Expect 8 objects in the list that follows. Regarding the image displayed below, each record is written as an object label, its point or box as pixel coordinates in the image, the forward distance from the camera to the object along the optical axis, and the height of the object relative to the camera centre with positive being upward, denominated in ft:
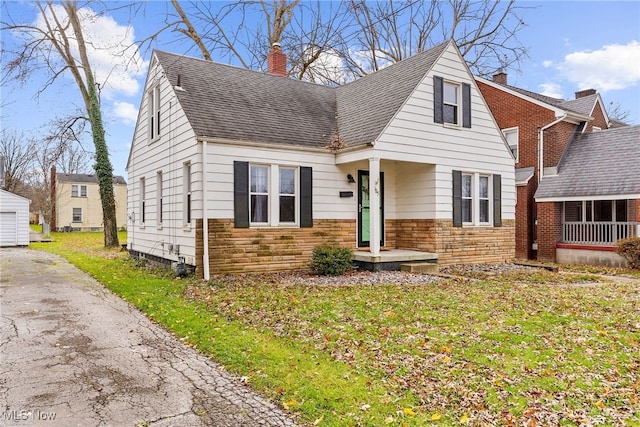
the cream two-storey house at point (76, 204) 135.95 +4.32
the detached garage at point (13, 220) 74.13 -0.40
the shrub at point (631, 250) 44.47 -3.66
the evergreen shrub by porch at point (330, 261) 35.09 -3.67
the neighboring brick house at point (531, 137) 56.29 +10.56
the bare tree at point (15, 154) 136.15 +20.40
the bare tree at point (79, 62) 66.90 +24.71
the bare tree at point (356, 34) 75.26 +33.79
